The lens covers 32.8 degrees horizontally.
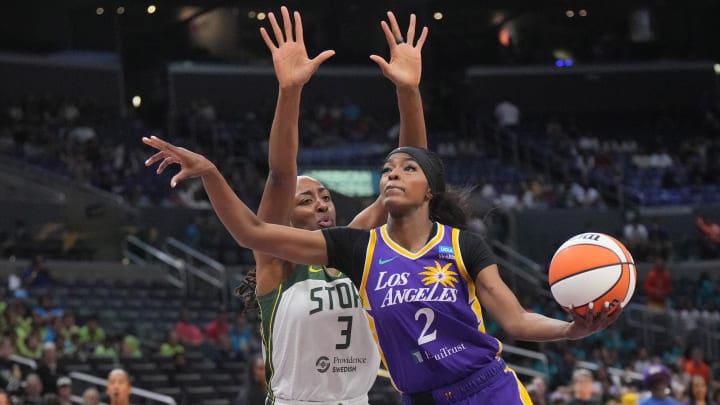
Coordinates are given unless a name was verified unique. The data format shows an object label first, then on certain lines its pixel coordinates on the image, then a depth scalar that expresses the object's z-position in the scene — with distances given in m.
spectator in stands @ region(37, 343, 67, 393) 13.35
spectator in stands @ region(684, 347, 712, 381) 17.06
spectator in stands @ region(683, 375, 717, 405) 12.58
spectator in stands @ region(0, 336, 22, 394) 12.89
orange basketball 4.78
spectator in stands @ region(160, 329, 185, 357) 16.56
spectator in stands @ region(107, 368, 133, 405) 8.77
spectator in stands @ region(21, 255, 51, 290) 18.96
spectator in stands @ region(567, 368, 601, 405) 11.91
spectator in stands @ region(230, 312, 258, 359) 17.23
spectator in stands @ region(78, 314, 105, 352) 16.08
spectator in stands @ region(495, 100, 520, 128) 31.98
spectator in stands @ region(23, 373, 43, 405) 12.53
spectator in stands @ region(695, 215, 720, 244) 24.67
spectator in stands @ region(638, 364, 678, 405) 11.33
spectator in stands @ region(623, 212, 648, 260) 24.86
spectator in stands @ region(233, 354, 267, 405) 9.82
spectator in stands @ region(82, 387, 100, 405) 10.63
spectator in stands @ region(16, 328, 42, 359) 14.79
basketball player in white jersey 5.89
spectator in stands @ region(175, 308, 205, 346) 17.31
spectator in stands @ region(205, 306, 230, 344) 17.50
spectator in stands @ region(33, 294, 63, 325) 16.03
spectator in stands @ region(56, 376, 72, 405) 11.82
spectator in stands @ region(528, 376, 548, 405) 11.98
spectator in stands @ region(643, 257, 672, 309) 21.52
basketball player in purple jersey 4.96
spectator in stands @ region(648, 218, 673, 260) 24.58
